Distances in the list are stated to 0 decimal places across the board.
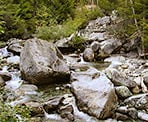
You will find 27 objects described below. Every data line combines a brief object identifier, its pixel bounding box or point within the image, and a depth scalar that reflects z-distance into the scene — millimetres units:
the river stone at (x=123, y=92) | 8659
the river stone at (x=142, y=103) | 7978
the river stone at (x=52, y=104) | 8163
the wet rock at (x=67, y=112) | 7656
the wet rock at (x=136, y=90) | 9141
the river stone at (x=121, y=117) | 7504
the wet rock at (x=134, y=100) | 8148
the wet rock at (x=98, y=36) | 15418
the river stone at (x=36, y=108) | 7796
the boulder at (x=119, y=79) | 9289
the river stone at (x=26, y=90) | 9464
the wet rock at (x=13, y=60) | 13046
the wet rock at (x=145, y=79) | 9438
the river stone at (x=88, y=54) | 13438
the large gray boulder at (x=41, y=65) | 10250
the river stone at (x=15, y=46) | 14648
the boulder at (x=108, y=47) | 14038
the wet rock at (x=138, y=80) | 9555
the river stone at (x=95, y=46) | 14102
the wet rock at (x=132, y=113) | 7620
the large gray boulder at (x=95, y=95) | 7703
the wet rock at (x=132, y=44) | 13922
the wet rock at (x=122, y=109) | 7781
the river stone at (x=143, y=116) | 7484
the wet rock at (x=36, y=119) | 7361
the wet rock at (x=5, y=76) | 10905
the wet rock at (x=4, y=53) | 14580
